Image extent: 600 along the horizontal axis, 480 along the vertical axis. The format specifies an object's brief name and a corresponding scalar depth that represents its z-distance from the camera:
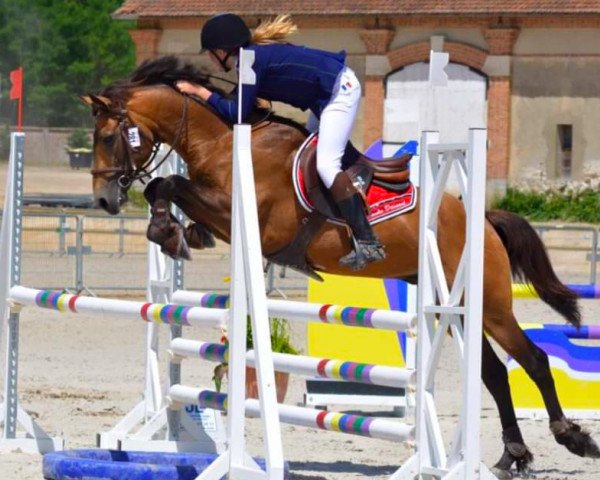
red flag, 33.92
